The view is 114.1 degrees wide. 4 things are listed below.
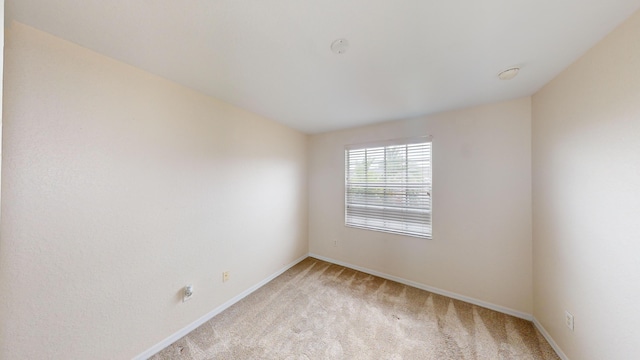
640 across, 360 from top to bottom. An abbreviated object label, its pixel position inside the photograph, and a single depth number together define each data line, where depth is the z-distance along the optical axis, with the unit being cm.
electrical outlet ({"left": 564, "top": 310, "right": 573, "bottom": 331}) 152
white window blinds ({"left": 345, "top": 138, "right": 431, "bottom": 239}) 260
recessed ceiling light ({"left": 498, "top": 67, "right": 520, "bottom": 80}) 155
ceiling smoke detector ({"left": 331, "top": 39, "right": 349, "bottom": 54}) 126
